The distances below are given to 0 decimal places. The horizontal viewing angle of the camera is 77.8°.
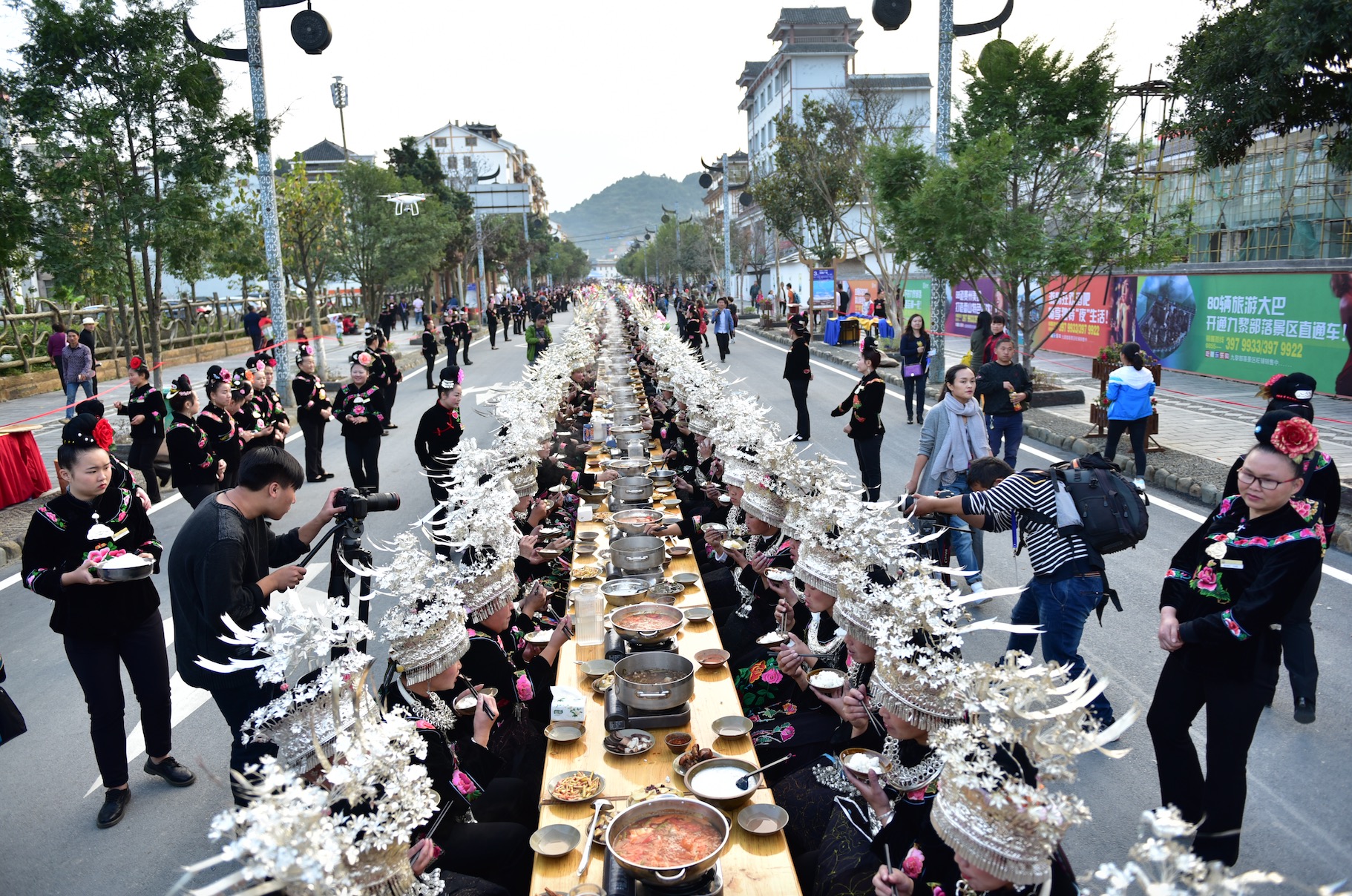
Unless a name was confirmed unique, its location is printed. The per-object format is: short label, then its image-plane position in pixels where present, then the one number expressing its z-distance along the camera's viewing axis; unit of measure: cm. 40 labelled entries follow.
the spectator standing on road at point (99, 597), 424
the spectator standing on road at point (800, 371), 1257
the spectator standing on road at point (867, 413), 877
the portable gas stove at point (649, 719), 382
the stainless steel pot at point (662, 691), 383
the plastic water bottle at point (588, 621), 480
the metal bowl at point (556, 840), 304
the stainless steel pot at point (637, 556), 560
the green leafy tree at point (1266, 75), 774
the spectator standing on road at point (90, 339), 1714
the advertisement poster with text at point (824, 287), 3594
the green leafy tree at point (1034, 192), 1328
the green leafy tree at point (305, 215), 2244
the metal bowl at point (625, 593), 512
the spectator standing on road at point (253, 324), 2588
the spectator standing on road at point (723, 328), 2384
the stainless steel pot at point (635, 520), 647
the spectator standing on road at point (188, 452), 820
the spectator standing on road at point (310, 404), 1128
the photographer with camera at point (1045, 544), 468
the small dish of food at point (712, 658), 440
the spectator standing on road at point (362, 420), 965
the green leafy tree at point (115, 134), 1134
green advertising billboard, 1459
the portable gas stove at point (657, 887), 274
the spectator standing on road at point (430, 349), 2039
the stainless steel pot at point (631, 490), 747
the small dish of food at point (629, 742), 363
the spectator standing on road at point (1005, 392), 950
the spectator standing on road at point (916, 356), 1384
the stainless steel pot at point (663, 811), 271
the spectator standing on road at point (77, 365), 1664
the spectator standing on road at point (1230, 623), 335
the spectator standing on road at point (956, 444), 680
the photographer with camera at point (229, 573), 359
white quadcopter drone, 2767
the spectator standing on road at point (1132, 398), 973
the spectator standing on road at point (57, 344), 1803
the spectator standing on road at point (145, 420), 968
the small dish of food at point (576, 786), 333
